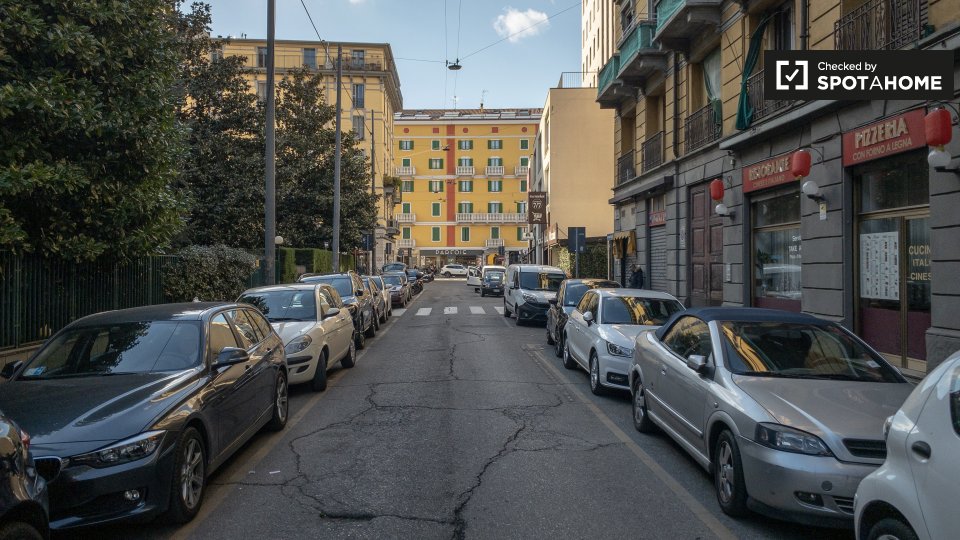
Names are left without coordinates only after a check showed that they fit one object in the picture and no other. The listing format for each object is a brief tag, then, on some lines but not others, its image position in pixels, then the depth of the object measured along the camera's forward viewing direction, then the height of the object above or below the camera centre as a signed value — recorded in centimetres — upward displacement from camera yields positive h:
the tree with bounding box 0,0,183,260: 812 +182
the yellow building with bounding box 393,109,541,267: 7612 +1039
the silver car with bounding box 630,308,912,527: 436 -103
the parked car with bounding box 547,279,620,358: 1398 -82
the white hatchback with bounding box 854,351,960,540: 298 -96
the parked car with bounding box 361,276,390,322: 1950 -105
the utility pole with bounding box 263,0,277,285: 1513 +232
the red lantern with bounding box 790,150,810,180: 1230 +185
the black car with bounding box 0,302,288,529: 420 -99
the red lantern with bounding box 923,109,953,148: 852 +172
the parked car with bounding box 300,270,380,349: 1505 -77
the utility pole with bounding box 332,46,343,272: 2470 +223
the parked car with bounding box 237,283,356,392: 944 -90
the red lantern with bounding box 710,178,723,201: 1661 +187
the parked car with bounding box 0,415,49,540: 309 -106
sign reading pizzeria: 967 +194
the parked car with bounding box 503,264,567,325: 2014 -75
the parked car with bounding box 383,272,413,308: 2820 -93
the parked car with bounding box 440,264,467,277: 7125 -46
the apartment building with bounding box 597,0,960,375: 984 +170
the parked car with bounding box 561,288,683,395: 930 -93
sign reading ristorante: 1369 +194
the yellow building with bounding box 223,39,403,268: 5125 +1457
